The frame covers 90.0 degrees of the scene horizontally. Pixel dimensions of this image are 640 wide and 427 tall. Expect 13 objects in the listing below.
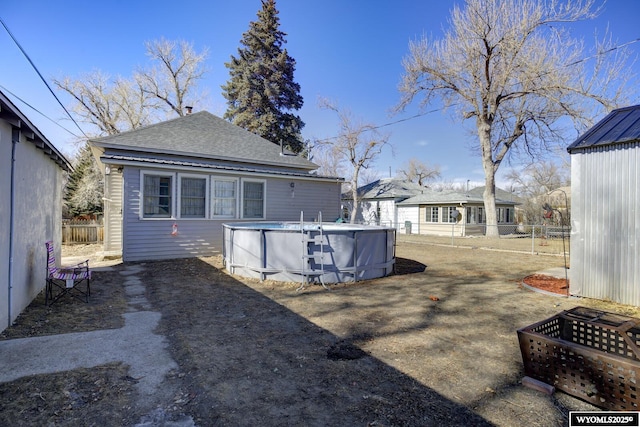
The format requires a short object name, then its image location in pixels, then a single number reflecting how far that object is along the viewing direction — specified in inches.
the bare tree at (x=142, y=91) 952.9
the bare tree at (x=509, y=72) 601.0
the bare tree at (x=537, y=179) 1676.9
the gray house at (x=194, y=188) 392.5
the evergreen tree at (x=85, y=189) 904.9
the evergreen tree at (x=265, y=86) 1010.7
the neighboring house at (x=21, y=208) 163.3
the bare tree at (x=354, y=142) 1078.4
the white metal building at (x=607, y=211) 209.5
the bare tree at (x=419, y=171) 1807.3
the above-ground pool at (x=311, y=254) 276.8
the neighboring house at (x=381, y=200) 1074.9
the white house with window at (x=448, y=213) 876.6
